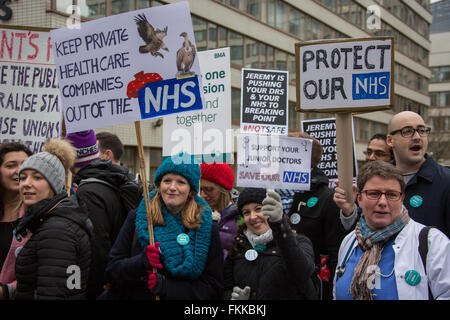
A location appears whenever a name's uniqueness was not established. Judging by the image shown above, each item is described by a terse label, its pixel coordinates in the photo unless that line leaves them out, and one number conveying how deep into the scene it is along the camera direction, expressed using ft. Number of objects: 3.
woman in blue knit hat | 9.48
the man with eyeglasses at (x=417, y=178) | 10.61
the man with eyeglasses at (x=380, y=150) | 16.38
